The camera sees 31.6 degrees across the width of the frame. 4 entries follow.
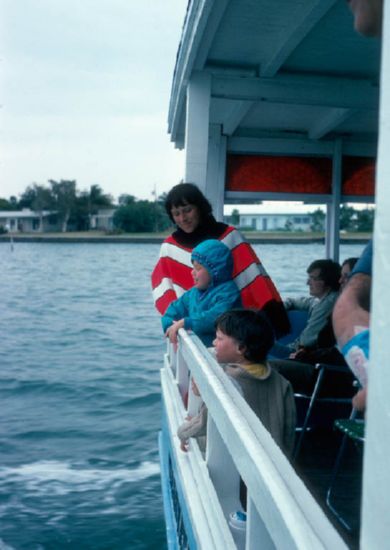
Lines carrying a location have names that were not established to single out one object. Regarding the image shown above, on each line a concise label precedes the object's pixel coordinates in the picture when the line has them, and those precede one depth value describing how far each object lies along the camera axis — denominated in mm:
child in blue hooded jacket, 3250
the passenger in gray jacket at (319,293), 4664
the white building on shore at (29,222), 105450
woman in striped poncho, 3559
